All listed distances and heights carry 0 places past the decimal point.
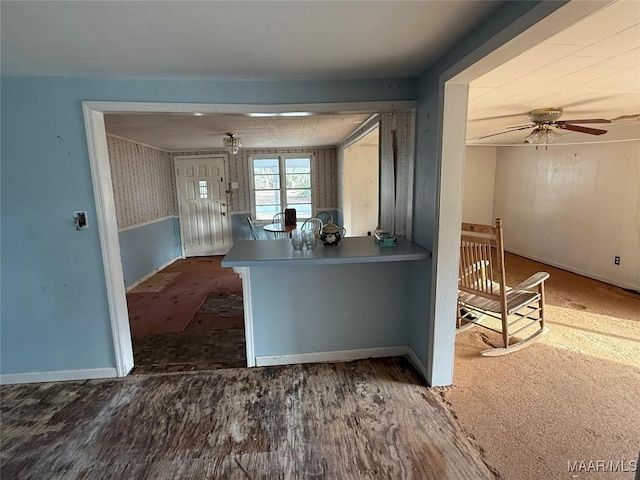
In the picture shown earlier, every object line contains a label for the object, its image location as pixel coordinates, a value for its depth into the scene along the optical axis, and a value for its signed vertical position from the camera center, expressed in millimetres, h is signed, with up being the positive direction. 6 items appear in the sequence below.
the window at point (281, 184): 6133 +103
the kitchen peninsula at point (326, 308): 2441 -913
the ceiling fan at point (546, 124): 2842 +532
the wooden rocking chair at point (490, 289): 2564 -869
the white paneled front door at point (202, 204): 6016 -244
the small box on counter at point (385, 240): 2297 -368
